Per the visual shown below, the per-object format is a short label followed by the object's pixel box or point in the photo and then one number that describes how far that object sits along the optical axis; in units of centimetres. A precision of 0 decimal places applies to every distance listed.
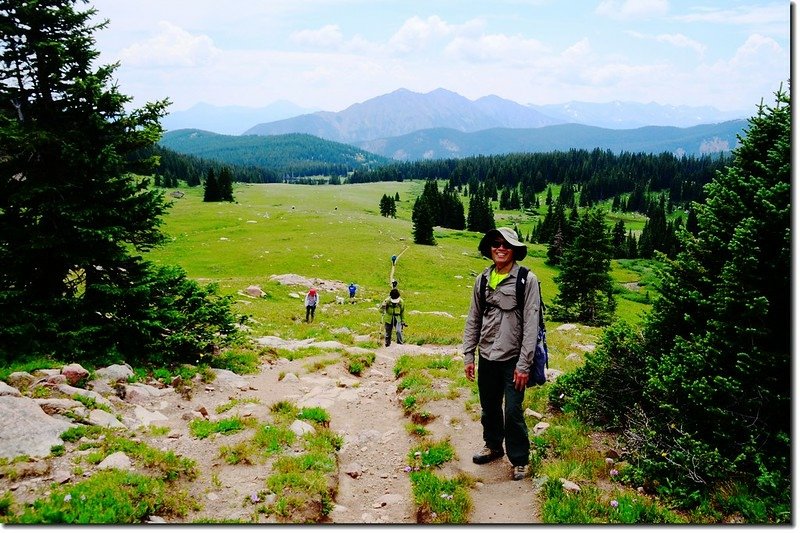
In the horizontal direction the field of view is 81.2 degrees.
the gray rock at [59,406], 851
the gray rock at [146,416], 948
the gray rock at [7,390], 845
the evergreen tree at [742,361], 627
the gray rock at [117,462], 712
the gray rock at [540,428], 878
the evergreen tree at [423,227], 7000
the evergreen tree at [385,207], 11560
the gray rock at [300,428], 929
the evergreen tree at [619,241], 11669
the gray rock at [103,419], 862
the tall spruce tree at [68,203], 1089
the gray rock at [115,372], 1089
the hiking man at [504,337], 697
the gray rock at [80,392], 943
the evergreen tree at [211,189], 10581
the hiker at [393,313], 1888
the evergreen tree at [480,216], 12386
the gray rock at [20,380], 925
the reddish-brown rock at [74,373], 1005
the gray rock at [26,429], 710
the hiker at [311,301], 2654
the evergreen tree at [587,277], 3978
